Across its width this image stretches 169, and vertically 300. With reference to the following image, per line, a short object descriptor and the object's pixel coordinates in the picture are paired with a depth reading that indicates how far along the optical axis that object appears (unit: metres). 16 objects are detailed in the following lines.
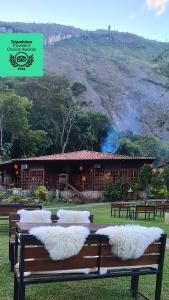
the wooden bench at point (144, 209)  15.38
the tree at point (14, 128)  38.81
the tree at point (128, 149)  45.25
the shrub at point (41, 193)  24.59
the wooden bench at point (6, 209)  9.64
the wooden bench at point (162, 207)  17.30
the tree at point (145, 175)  24.17
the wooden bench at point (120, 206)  15.95
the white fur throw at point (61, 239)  3.82
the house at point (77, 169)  28.97
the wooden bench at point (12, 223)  5.78
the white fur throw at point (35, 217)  5.82
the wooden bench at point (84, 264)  3.80
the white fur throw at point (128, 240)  4.04
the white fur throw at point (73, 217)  5.99
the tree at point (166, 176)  22.99
